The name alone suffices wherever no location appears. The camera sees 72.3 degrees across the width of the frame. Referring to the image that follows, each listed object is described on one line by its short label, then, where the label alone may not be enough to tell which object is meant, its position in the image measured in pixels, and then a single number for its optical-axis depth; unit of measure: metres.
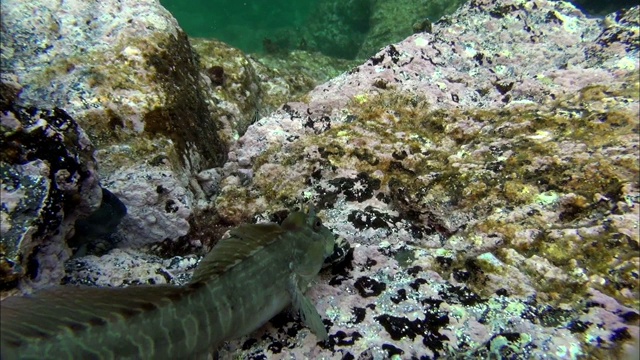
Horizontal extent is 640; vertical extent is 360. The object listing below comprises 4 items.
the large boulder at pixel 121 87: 0.40
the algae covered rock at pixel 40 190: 0.27
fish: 0.23
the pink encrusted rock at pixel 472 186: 0.30
